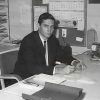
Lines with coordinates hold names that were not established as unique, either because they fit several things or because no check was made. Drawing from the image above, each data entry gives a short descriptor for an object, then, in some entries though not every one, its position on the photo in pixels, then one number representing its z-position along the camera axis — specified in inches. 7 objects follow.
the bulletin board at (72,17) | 136.5
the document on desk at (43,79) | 81.6
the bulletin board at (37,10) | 144.8
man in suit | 110.5
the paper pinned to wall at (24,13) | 149.9
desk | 70.6
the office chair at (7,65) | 102.6
